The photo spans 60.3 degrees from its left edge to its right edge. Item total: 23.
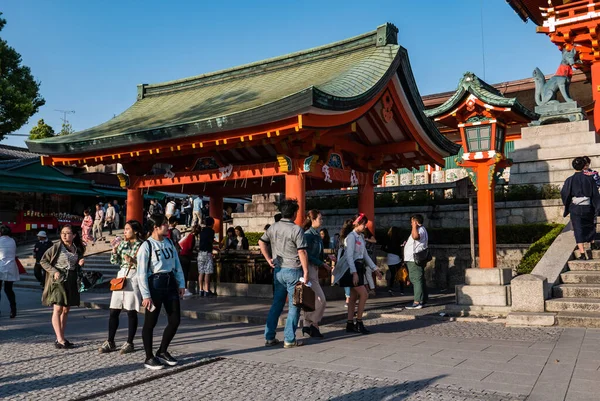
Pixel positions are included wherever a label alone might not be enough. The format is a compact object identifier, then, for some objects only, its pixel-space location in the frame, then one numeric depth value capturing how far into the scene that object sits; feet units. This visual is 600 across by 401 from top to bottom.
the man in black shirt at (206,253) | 39.88
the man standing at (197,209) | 69.67
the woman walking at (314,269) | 24.91
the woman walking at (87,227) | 70.59
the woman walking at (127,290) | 22.03
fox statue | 52.35
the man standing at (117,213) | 83.97
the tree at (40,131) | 122.83
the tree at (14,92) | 63.10
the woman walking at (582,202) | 31.58
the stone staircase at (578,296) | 25.72
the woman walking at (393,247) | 41.67
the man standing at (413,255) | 32.35
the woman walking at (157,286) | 19.29
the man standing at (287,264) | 22.48
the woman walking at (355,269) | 25.67
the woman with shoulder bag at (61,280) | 23.48
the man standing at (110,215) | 76.68
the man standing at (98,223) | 72.43
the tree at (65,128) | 147.05
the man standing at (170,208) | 70.89
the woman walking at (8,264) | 32.50
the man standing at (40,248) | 39.24
